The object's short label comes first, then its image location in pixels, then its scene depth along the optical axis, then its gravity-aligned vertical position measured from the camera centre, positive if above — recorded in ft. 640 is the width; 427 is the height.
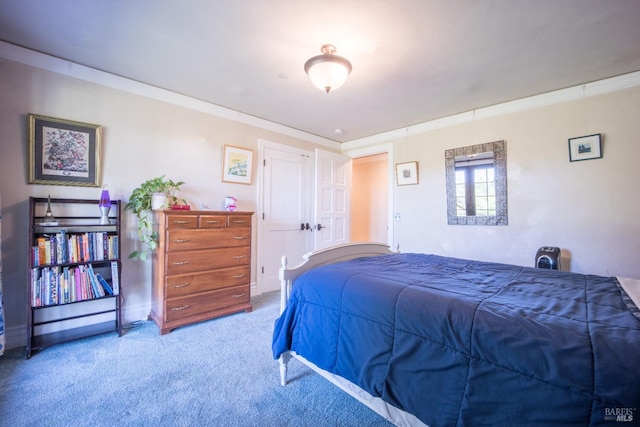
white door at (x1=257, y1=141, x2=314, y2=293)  12.64 +0.46
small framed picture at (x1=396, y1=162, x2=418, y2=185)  12.92 +2.17
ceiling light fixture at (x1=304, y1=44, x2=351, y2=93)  6.56 +3.68
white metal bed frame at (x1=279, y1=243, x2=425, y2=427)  4.16 -1.52
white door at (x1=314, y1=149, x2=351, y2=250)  14.06 +1.09
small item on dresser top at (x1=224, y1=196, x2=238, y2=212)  10.38 +0.58
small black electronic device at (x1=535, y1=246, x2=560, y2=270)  8.75 -1.40
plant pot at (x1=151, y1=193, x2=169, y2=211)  8.77 +0.61
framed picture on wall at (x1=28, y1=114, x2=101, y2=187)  7.52 +2.02
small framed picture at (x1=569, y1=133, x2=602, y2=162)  8.68 +2.23
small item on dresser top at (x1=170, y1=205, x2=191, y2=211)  8.87 +0.40
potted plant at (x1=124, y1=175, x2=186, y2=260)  8.66 +0.48
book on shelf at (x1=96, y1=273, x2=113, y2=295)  7.77 -1.86
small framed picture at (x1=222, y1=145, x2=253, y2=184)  11.27 +2.34
